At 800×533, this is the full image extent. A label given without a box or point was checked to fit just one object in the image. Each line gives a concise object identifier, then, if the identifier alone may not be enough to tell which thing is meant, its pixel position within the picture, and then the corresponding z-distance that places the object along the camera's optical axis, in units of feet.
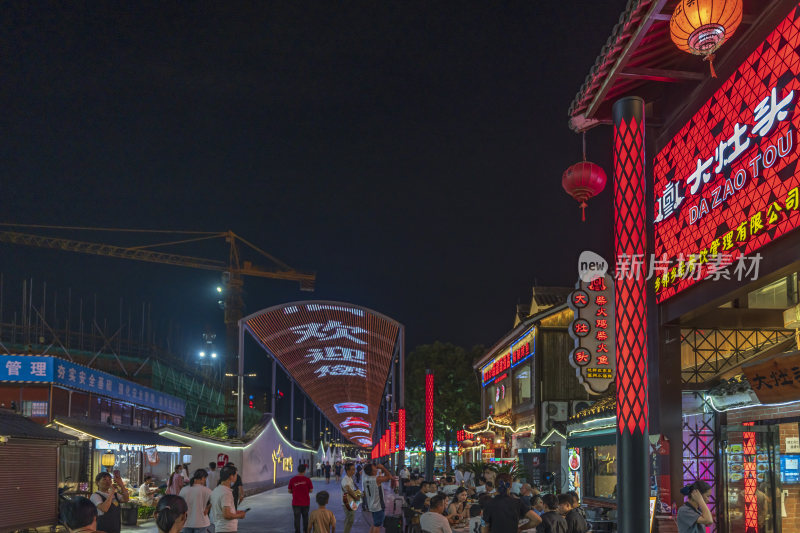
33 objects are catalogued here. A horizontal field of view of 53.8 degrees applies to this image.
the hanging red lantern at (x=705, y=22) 26.78
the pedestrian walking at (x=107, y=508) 31.30
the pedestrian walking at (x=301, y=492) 53.01
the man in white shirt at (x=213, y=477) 65.70
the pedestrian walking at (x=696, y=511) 27.68
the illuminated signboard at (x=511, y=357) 102.32
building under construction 78.54
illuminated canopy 150.20
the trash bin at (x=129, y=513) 64.49
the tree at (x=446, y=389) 179.93
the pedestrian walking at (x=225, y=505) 32.94
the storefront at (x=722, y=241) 33.81
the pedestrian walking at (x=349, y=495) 49.88
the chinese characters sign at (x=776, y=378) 32.17
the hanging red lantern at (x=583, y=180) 40.37
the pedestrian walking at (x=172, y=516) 18.52
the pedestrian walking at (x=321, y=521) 33.30
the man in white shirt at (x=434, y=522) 29.94
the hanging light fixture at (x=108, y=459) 70.79
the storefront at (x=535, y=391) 94.73
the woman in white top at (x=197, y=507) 33.45
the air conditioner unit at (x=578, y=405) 92.94
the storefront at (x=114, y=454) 64.44
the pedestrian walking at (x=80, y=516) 16.43
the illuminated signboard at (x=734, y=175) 33.09
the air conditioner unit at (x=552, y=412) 95.71
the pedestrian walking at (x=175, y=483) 63.36
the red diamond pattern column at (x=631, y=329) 22.93
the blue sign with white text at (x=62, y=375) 73.56
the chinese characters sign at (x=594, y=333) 37.47
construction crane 247.29
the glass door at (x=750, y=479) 39.34
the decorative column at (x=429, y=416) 106.02
